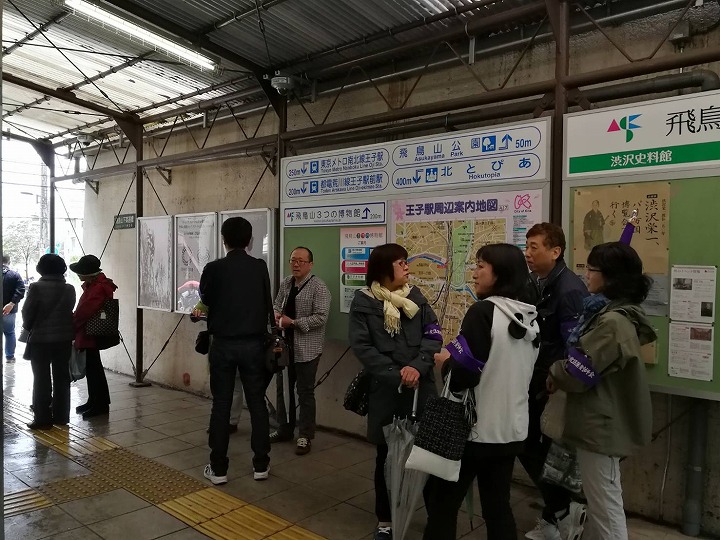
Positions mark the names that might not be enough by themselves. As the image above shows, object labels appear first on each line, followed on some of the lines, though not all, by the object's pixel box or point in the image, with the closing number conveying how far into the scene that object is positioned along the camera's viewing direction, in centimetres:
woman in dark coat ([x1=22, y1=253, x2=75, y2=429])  496
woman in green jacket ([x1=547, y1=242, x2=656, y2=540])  223
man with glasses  439
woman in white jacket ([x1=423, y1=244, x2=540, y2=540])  208
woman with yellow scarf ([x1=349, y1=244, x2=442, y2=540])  269
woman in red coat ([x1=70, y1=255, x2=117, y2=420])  534
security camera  498
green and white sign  281
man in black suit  361
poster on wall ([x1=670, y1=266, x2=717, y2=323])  283
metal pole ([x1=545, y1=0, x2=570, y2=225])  335
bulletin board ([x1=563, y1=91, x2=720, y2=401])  283
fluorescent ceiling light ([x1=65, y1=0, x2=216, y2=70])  459
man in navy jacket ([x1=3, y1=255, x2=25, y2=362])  732
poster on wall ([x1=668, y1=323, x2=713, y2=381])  284
